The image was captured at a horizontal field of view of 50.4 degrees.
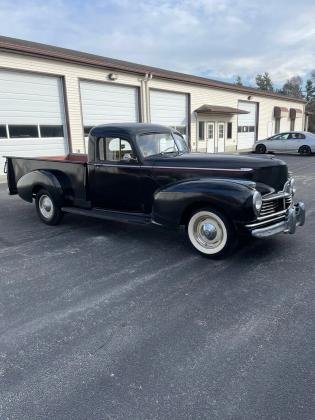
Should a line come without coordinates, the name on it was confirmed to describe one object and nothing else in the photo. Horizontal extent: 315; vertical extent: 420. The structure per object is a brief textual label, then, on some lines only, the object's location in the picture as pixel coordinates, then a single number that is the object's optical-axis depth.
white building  12.52
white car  20.33
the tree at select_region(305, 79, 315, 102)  80.19
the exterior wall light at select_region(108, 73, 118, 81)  15.52
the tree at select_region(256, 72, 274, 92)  79.00
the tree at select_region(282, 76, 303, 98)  82.19
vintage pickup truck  4.37
